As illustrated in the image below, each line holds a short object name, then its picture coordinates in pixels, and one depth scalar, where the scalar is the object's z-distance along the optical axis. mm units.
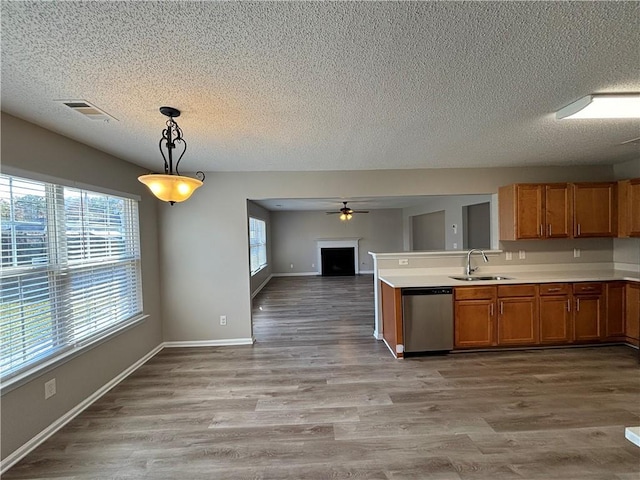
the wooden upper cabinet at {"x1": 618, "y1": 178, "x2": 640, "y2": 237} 3395
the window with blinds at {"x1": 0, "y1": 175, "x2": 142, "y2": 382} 1912
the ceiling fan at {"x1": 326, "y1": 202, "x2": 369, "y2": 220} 7605
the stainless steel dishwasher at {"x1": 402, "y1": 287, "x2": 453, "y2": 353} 3309
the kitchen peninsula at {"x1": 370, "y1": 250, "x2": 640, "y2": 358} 3357
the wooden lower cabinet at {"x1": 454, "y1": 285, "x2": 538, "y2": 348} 3365
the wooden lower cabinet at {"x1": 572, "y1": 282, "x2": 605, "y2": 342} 3408
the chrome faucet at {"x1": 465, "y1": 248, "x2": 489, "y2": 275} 3824
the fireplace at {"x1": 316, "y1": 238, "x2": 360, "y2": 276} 10219
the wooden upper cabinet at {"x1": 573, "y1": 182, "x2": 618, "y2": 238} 3600
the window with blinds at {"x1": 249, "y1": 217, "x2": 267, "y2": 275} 7342
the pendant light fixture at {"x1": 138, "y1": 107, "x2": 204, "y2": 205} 1708
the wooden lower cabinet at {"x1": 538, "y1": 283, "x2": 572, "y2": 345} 3402
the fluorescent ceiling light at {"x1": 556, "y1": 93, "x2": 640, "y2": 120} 1817
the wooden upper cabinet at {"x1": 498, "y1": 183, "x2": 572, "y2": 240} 3592
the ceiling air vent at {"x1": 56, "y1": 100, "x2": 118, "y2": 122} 1788
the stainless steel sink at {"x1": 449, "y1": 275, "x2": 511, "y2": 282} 3637
